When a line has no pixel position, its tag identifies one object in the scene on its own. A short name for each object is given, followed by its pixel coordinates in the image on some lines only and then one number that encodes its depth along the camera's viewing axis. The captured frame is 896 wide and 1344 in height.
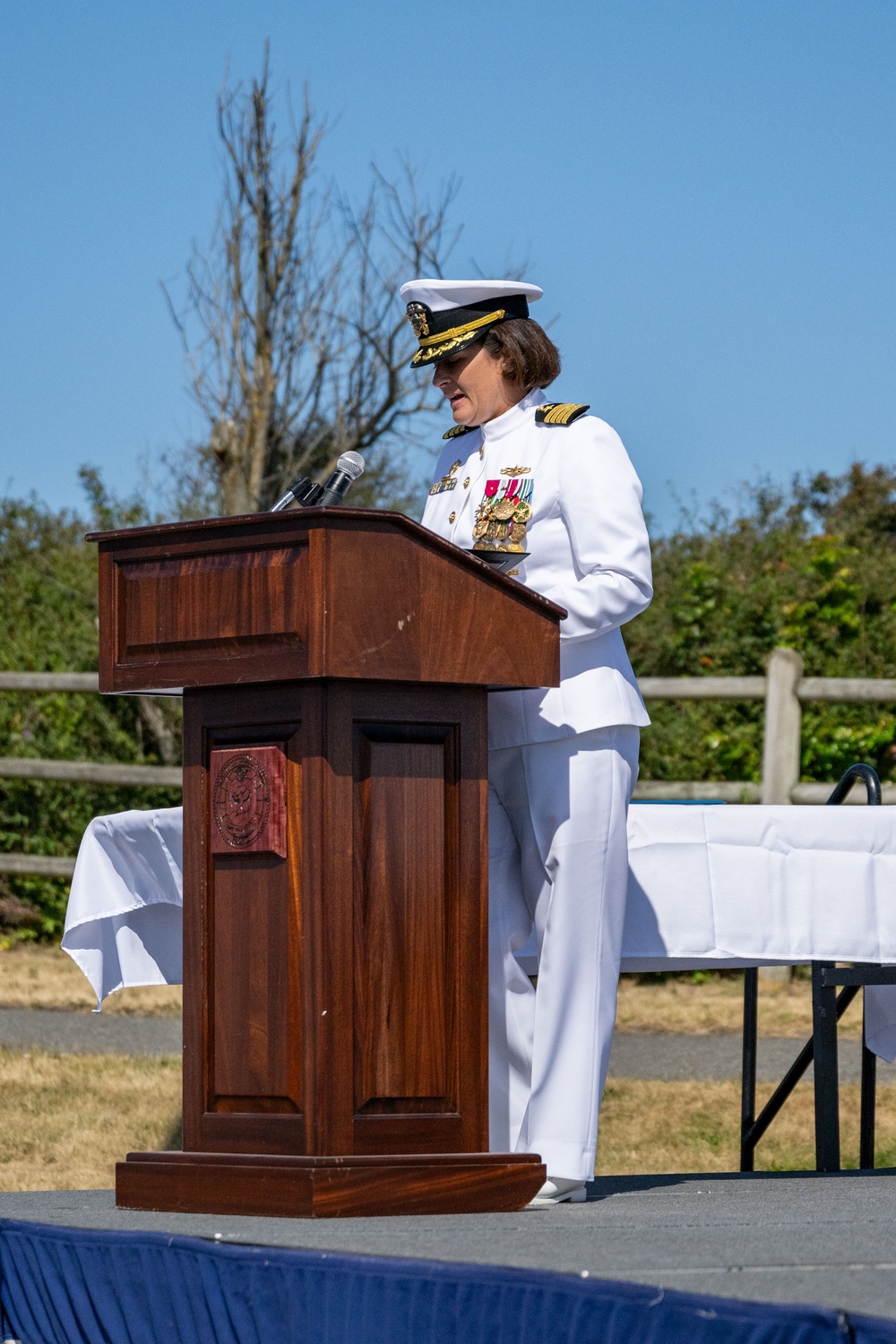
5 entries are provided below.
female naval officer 6.49
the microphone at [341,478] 6.13
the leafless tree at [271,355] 25.02
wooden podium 5.55
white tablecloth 7.40
